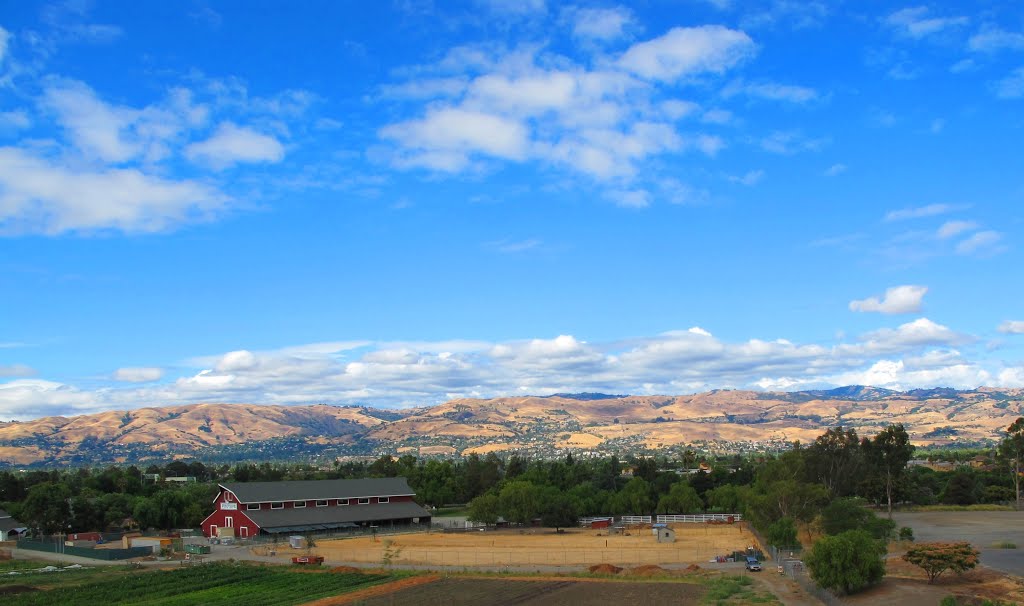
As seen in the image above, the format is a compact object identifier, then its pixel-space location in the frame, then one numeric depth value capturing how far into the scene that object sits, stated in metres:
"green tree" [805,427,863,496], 90.31
